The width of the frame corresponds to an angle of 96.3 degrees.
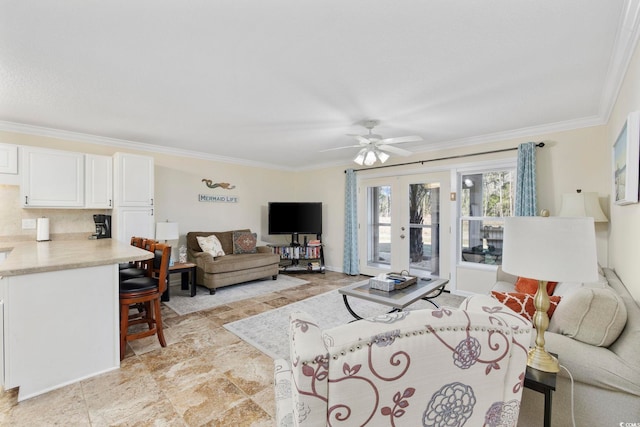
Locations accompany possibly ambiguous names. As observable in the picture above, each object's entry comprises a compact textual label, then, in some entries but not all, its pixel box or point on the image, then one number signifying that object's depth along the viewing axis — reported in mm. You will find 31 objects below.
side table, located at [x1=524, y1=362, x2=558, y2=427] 1167
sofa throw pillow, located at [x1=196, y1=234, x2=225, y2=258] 4875
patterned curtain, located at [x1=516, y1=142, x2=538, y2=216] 3613
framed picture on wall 1687
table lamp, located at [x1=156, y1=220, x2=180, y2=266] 4281
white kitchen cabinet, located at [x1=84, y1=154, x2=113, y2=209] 3949
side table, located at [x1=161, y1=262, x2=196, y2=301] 4105
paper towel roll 3693
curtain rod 3896
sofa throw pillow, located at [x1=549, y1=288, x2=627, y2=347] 1372
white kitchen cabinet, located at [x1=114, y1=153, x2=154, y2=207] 4043
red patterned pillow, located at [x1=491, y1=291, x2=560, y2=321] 1715
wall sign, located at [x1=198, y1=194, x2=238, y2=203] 5396
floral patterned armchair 686
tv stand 5922
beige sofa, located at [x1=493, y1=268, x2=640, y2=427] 1208
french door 4766
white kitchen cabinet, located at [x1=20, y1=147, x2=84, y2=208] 3521
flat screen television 6060
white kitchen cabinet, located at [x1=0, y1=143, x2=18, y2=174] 3365
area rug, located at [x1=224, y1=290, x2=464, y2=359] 2795
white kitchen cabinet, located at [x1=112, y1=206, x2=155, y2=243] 4031
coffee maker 4105
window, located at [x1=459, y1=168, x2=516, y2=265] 4141
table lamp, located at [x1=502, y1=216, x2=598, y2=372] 1157
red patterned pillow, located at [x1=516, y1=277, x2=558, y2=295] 2564
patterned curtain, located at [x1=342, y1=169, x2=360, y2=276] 5746
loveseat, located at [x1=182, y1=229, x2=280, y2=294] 4473
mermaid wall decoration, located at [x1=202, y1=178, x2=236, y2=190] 5449
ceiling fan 3420
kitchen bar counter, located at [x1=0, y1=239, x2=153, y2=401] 1929
